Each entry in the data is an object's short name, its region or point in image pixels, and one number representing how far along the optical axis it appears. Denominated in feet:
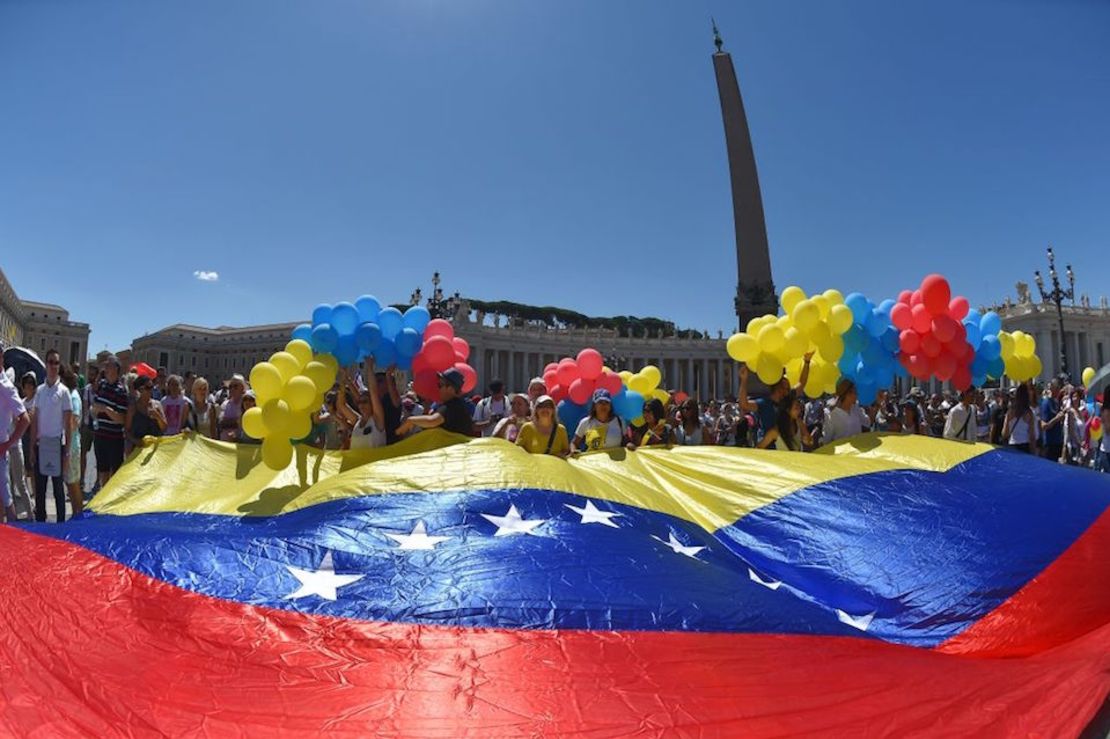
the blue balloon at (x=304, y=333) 18.17
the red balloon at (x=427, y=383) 18.65
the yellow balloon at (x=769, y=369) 20.33
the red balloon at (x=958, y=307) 22.12
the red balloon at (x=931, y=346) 21.40
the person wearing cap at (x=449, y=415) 15.39
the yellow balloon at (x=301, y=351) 17.30
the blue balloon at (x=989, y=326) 23.55
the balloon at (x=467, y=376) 21.52
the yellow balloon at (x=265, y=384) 15.74
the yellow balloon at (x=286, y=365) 16.55
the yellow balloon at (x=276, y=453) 15.40
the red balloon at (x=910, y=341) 21.70
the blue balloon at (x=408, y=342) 18.45
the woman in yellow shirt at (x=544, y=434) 16.02
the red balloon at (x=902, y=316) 21.84
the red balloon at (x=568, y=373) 25.35
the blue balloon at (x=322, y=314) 18.12
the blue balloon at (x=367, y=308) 18.44
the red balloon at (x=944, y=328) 20.95
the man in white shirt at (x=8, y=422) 17.28
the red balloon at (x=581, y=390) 24.62
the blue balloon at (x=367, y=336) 17.90
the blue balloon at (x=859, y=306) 21.49
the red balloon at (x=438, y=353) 18.66
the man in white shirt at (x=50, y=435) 19.21
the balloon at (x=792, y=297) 21.61
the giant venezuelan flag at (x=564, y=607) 5.88
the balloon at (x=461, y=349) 20.71
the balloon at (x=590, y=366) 24.56
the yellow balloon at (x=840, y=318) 20.03
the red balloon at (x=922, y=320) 21.18
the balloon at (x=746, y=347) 20.48
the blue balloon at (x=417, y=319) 19.15
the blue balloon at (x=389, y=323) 18.69
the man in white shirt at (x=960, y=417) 25.80
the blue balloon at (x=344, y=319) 18.03
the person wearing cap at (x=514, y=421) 20.15
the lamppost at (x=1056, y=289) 92.22
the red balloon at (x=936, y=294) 20.67
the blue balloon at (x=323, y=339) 17.51
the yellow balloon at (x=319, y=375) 16.78
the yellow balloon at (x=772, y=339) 20.24
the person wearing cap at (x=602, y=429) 18.22
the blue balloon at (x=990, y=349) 23.02
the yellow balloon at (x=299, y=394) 15.57
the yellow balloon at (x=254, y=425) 15.19
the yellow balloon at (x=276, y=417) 15.20
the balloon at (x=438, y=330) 19.67
